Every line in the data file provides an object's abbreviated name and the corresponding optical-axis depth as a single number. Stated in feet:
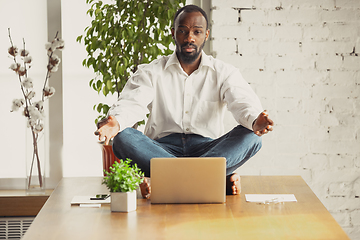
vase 14.21
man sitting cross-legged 12.41
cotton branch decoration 13.94
